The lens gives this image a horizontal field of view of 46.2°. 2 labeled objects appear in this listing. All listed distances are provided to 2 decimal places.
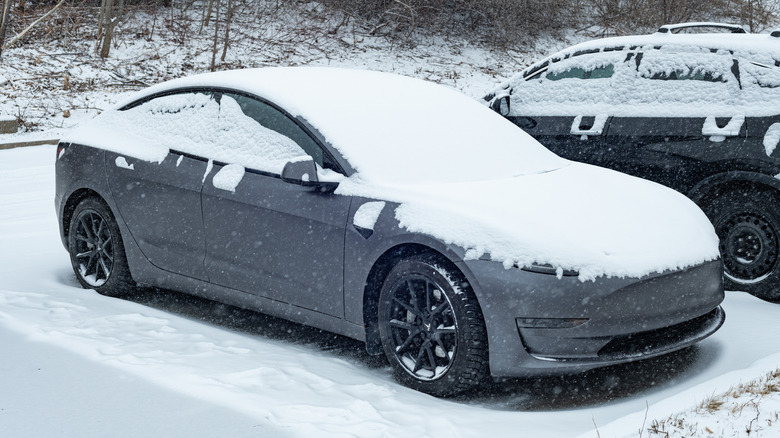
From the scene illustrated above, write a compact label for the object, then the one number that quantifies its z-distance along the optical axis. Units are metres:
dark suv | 6.22
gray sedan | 4.29
